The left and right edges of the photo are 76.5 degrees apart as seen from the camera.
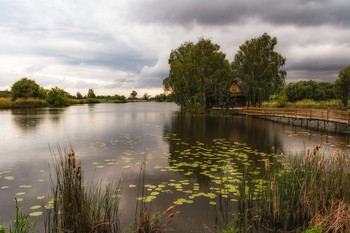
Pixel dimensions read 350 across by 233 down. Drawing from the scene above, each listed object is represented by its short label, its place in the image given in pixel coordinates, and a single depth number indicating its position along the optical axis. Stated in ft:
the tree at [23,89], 207.10
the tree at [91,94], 525.34
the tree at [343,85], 209.77
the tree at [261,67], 133.49
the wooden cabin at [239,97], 168.14
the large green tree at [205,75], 128.06
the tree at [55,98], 226.38
